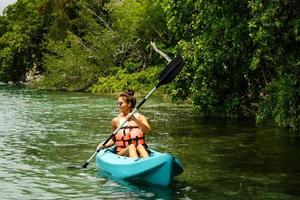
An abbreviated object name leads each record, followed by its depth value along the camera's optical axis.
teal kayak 9.19
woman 10.13
